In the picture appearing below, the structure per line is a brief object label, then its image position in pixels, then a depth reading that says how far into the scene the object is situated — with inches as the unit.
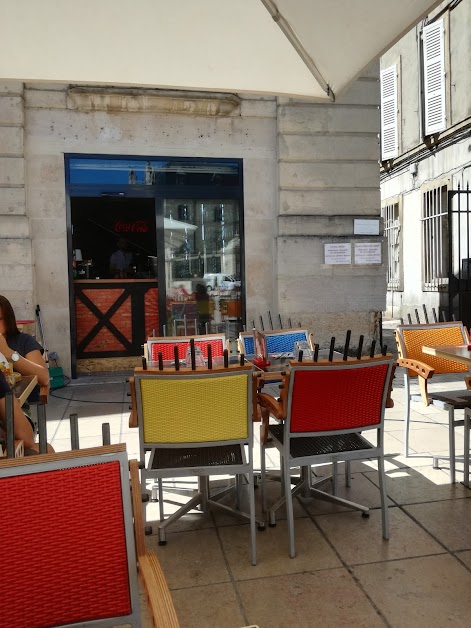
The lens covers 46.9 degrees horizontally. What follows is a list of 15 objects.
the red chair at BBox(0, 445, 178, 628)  57.8
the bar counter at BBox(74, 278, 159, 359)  333.4
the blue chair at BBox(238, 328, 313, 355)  204.8
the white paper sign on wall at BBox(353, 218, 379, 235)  341.1
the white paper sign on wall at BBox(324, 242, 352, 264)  337.7
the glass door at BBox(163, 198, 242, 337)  339.0
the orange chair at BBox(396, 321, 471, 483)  177.5
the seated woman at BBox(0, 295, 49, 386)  141.6
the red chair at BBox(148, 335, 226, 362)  187.9
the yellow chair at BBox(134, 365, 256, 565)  110.0
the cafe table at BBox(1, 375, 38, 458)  68.7
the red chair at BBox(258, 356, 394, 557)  114.5
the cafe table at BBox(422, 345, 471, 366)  136.6
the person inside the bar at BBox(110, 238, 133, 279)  405.4
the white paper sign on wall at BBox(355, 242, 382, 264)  342.6
